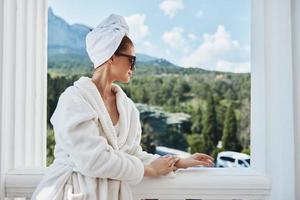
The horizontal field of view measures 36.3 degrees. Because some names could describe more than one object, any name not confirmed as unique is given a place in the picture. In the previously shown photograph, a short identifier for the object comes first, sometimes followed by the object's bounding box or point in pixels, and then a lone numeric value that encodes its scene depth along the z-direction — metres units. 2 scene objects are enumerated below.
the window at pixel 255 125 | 1.62
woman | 1.48
